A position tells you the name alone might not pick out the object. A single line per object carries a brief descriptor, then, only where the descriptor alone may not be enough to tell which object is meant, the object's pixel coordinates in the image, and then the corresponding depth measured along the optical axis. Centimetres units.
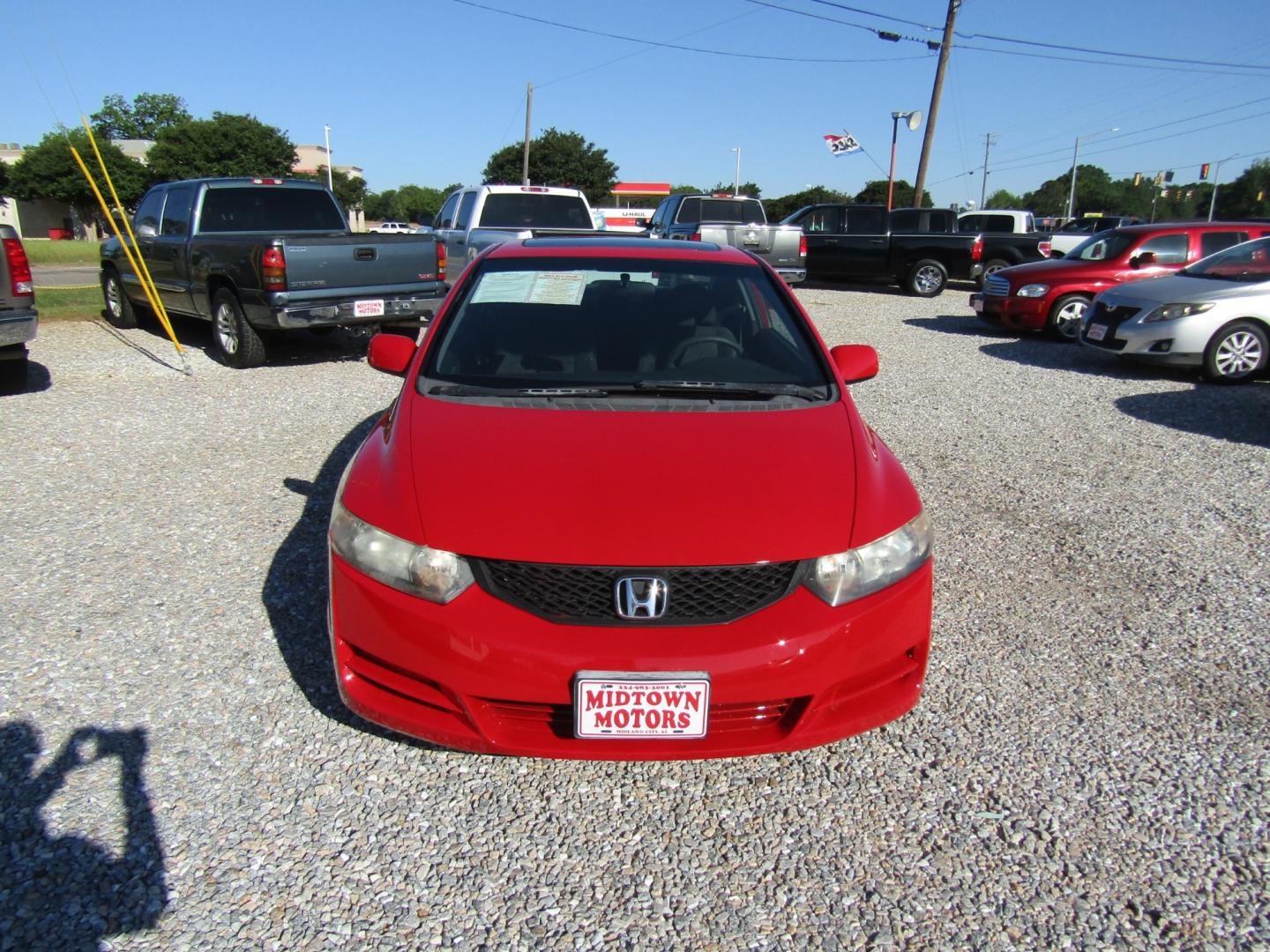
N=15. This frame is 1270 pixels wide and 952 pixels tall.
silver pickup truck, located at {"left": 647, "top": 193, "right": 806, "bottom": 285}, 1577
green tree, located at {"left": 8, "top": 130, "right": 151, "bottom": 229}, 6075
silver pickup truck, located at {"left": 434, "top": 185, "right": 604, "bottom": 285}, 1236
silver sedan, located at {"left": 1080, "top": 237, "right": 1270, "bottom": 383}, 880
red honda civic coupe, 226
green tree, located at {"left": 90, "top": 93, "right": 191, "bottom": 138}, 9506
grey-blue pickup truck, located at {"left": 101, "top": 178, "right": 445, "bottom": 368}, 832
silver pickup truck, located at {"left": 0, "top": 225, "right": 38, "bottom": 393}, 724
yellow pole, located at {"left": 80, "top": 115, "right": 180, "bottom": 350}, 897
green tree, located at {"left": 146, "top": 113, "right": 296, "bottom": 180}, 6050
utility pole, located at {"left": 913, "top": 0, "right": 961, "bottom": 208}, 2359
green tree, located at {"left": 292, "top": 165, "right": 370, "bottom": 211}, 7906
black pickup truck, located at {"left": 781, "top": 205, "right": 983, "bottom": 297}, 1755
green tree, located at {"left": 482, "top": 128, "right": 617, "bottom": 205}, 6169
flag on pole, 2794
